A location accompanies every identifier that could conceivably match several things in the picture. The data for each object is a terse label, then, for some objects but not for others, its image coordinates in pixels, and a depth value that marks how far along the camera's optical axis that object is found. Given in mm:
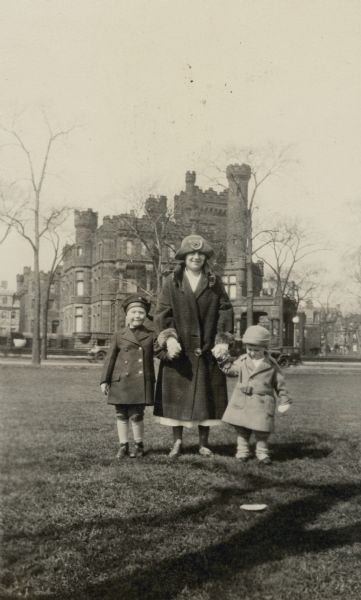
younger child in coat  5270
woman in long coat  5207
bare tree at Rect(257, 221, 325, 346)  35906
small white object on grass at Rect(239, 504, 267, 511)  3703
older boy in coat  5453
